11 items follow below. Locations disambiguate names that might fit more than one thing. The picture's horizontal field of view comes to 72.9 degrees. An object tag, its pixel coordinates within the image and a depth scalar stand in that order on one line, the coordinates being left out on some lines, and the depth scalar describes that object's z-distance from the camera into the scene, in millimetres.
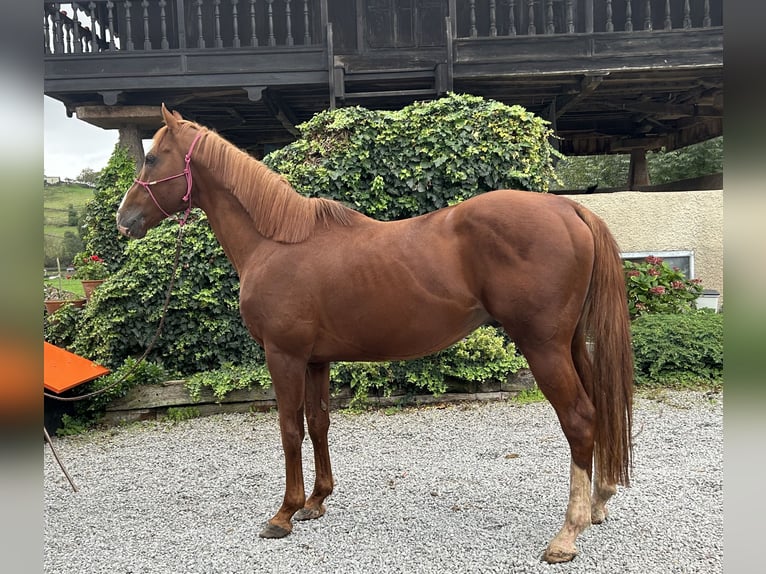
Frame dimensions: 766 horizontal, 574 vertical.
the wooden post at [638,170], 11734
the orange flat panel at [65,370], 4582
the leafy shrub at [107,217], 6934
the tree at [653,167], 18359
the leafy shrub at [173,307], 5426
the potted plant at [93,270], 6680
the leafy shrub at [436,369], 5336
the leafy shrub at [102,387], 5163
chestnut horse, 2586
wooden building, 6988
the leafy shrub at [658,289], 6703
